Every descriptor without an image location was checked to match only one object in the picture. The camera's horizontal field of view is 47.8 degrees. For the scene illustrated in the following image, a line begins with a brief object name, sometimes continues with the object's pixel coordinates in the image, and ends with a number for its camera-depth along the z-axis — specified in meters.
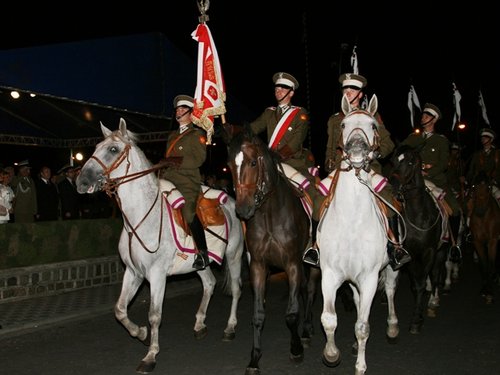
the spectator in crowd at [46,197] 15.79
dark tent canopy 15.05
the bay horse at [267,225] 6.39
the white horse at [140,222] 7.03
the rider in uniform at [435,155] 10.41
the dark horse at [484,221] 11.64
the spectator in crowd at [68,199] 16.70
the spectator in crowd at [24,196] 14.80
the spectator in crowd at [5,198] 12.62
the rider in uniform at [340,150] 6.84
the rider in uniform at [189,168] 8.10
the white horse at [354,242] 6.22
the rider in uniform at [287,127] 7.93
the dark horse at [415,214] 9.06
